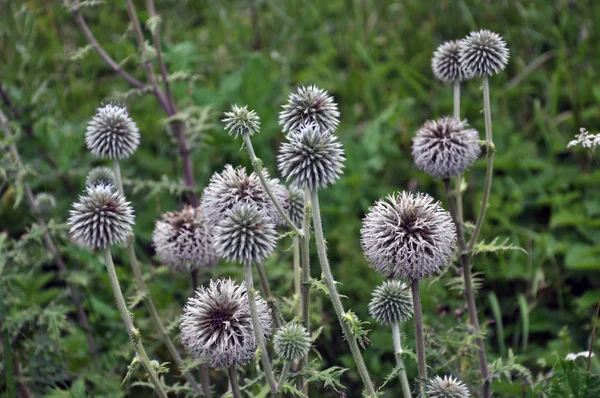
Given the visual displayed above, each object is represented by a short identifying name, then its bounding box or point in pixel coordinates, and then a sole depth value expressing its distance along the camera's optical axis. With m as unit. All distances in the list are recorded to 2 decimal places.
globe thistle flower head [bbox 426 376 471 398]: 2.37
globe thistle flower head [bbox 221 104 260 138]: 2.26
